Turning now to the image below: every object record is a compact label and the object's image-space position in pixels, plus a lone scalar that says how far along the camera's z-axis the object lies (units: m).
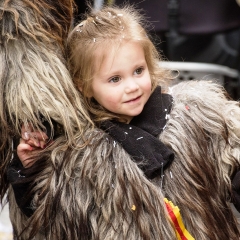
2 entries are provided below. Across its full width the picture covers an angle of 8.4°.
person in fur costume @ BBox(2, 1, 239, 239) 2.60
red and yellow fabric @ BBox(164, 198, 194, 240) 2.61
